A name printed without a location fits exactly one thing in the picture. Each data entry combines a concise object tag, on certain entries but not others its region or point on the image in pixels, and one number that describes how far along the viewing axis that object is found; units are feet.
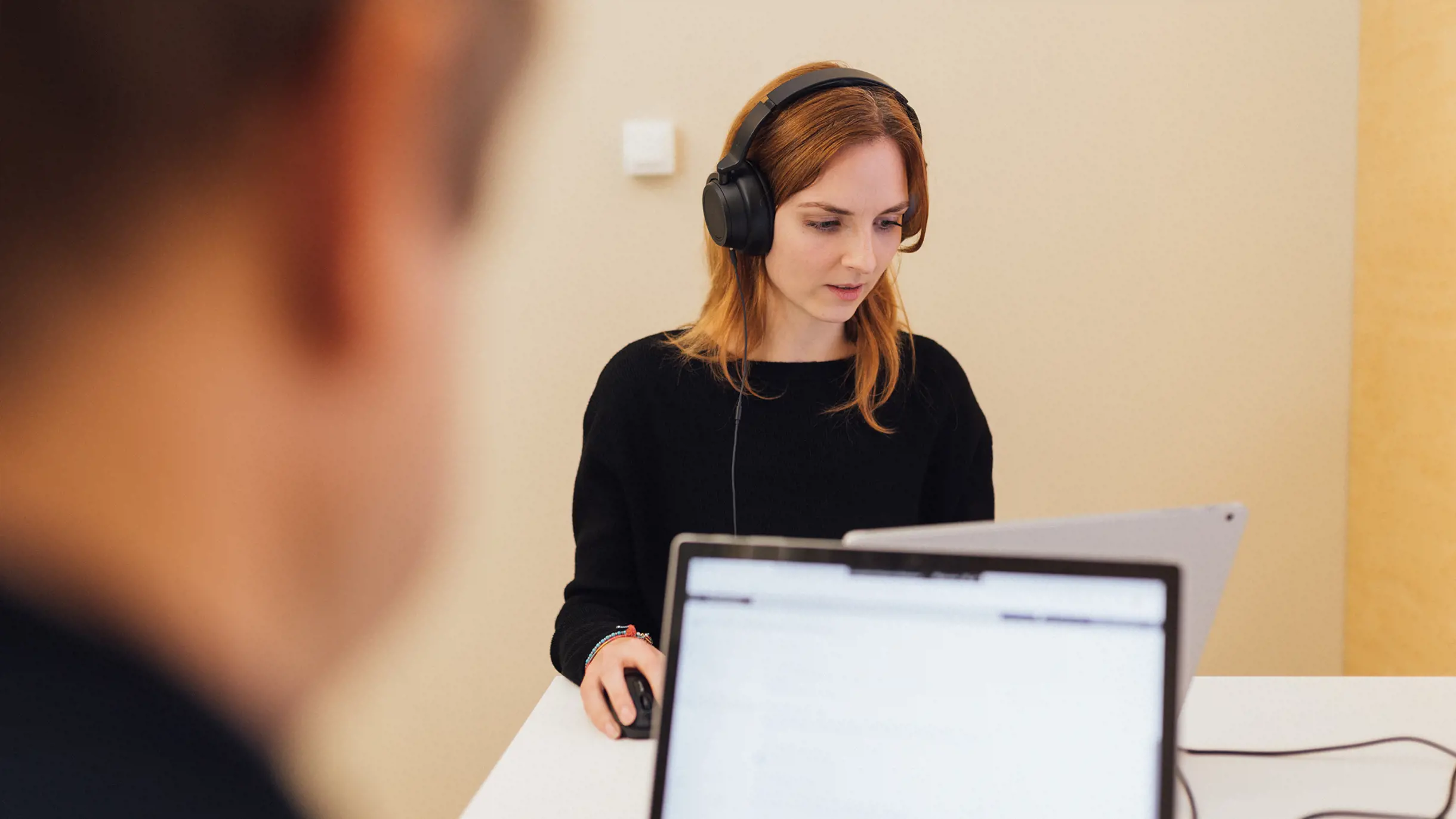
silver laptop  2.12
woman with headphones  3.65
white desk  2.46
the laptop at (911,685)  1.68
